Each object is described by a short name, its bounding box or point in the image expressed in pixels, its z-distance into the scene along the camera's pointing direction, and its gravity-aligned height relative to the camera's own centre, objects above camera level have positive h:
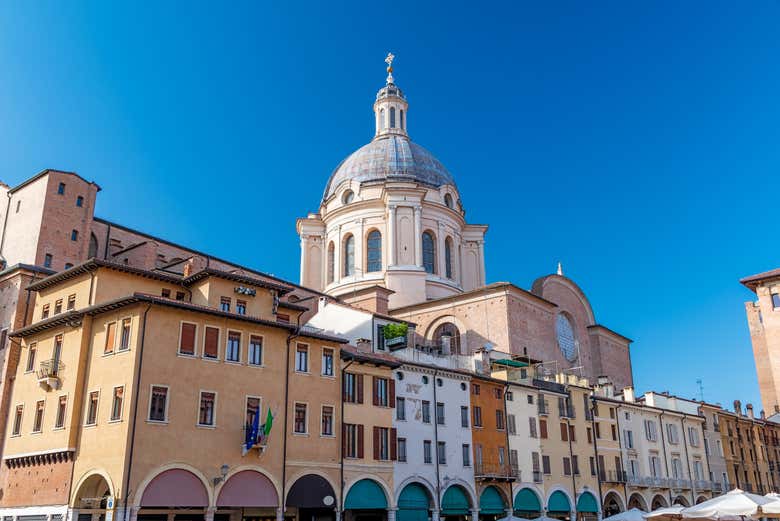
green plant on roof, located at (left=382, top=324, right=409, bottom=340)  39.66 +9.54
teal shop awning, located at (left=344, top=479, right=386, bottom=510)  30.84 +1.13
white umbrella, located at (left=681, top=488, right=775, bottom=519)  23.11 +0.42
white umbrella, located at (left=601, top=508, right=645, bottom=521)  32.62 +0.24
